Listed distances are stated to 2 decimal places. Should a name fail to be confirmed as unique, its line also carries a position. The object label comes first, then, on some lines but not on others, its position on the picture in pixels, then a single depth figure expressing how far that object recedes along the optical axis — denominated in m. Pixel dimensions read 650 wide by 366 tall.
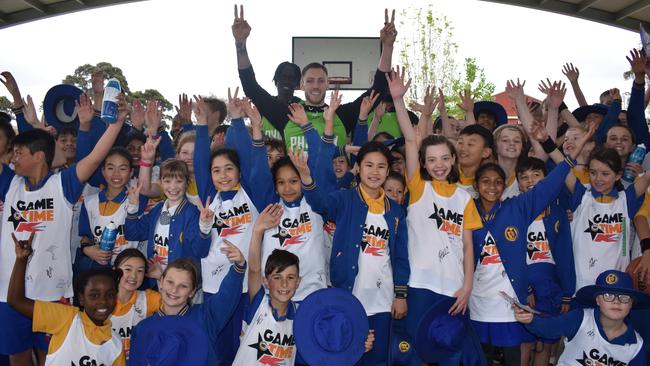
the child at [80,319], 3.53
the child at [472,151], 4.64
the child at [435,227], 4.02
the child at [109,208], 4.56
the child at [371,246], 3.98
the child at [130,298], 3.93
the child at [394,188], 4.39
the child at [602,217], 4.59
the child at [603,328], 3.95
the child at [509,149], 4.73
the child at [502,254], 4.12
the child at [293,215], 4.09
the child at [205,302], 3.65
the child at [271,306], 3.70
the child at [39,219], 4.14
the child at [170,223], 4.22
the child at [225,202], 4.20
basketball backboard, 12.41
